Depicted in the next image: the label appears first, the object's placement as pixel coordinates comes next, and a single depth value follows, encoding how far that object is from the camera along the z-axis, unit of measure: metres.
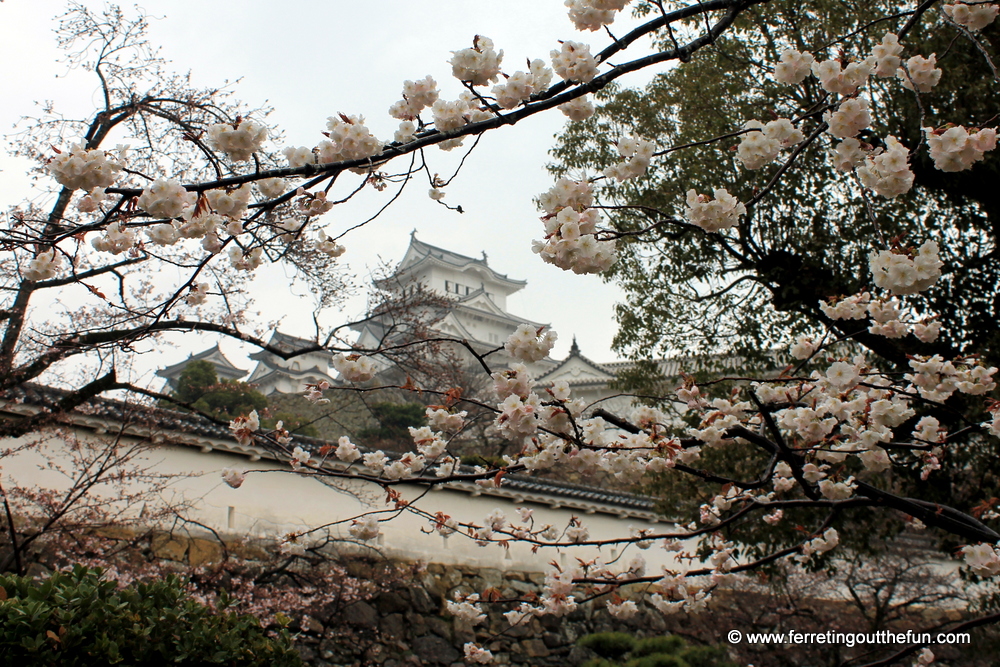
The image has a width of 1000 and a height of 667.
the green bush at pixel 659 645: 8.26
